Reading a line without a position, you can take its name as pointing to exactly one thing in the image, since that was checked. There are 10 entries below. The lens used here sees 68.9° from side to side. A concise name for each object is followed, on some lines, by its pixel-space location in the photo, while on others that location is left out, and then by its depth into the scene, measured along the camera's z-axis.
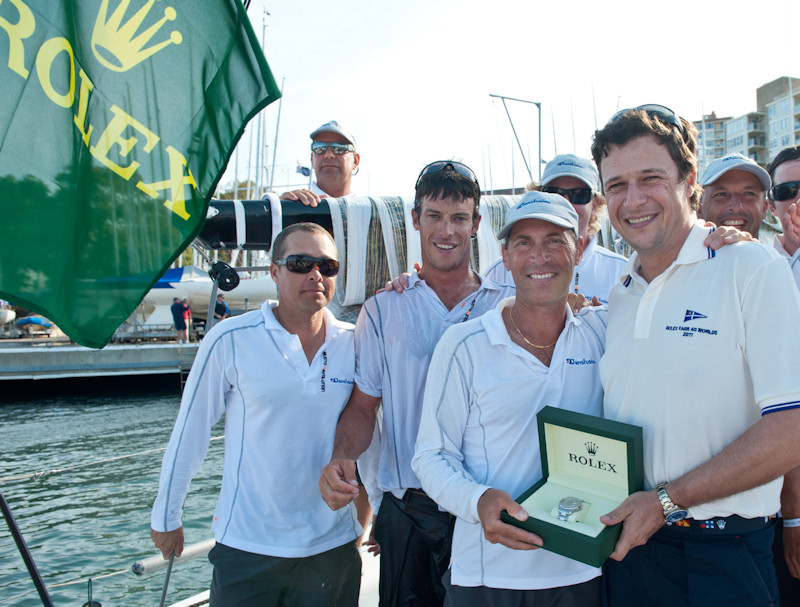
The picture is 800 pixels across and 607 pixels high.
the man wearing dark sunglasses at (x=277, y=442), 2.67
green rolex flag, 2.20
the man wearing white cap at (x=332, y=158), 4.27
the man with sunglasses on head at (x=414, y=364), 2.75
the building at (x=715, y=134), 83.76
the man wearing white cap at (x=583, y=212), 3.21
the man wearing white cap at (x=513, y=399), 2.15
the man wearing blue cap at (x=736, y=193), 3.17
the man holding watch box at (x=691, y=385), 1.78
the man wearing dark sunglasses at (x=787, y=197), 2.92
